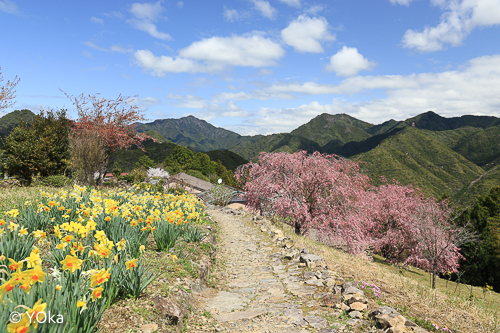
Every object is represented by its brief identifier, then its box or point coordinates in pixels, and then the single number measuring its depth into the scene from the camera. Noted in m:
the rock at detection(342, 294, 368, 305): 4.11
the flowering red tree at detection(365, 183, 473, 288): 18.85
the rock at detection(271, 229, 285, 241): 9.17
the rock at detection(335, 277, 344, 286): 5.06
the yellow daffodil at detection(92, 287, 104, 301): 2.29
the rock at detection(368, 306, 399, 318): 3.67
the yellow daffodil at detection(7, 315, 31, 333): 1.66
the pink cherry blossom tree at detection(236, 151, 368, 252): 11.70
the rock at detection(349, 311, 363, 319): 3.88
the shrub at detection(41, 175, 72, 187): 13.73
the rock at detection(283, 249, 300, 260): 7.08
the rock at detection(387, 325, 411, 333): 3.21
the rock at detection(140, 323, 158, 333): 2.98
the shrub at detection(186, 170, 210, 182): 49.48
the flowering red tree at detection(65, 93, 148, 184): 14.16
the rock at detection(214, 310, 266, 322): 4.05
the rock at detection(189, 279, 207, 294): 4.78
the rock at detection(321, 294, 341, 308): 4.31
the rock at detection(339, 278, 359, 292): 4.64
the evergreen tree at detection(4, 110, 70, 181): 14.40
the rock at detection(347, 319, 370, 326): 3.72
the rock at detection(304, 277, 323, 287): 5.19
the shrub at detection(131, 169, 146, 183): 21.87
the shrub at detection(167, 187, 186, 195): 18.11
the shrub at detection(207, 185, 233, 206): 20.34
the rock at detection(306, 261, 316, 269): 6.07
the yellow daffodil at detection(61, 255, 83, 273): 2.42
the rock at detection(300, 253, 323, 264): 6.31
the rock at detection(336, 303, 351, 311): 4.09
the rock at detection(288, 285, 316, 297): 4.89
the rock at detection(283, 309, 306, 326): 3.87
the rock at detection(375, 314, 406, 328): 3.38
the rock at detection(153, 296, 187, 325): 3.42
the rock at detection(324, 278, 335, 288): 5.03
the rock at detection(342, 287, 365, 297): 4.21
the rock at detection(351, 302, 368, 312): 3.96
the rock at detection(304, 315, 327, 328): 3.76
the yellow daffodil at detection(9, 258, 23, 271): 2.03
